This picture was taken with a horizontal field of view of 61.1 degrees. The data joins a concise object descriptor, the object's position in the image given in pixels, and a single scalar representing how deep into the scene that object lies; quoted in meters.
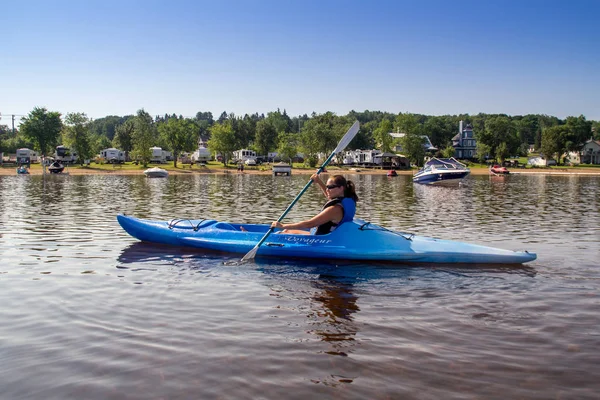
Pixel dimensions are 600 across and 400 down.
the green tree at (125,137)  106.56
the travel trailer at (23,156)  96.57
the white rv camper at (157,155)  96.96
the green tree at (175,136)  90.81
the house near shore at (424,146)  105.25
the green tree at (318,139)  95.50
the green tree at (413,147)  95.81
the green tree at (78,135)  87.56
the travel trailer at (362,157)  98.00
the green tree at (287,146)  96.88
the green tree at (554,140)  109.81
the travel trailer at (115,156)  98.62
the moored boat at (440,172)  50.91
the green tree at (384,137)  99.46
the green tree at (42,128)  91.12
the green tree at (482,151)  110.88
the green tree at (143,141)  86.62
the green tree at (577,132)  114.50
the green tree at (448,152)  108.44
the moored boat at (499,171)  74.94
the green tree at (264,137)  106.62
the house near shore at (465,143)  124.00
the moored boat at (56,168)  71.06
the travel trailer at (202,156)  102.94
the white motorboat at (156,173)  64.38
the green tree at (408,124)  98.75
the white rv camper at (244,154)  103.38
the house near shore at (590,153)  118.75
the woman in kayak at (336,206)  10.59
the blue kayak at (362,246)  10.41
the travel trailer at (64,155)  86.19
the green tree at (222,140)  89.81
